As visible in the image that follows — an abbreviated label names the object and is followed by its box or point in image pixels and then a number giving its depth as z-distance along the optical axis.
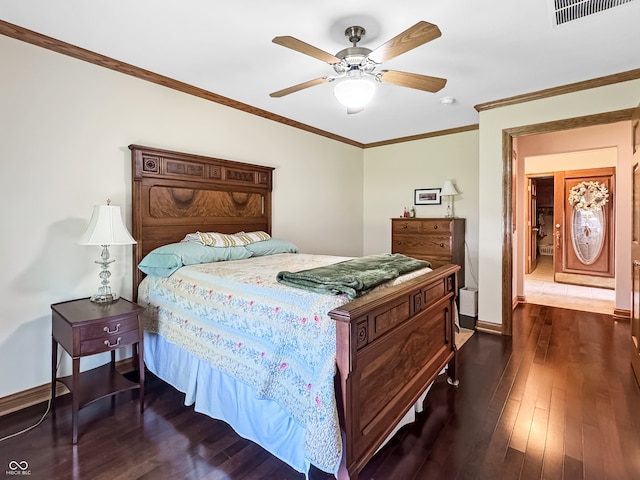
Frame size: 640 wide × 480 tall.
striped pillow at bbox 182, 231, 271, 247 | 2.90
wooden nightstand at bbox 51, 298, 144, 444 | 1.90
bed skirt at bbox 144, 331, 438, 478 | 1.61
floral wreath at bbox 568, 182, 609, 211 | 6.10
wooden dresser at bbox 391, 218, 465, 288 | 4.24
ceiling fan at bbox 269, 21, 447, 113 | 1.81
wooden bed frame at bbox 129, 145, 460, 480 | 1.42
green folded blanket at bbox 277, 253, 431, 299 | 1.62
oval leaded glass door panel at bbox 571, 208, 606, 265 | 6.26
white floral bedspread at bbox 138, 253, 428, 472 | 1.38
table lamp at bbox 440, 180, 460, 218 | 4.54
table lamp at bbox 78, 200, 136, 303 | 2.17
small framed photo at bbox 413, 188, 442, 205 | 4.86
